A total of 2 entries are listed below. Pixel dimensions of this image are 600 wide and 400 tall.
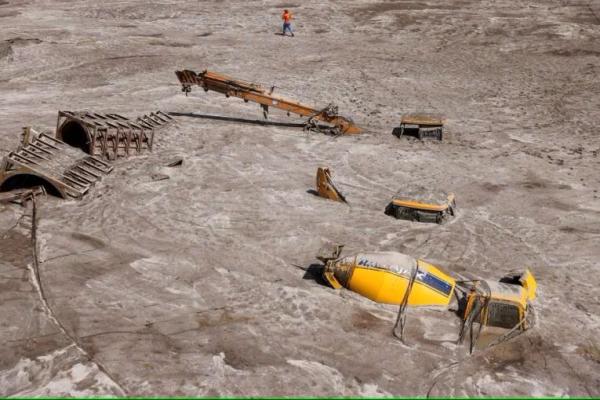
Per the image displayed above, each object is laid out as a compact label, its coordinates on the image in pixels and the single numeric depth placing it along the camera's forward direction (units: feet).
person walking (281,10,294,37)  97.14
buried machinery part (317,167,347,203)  47.42
